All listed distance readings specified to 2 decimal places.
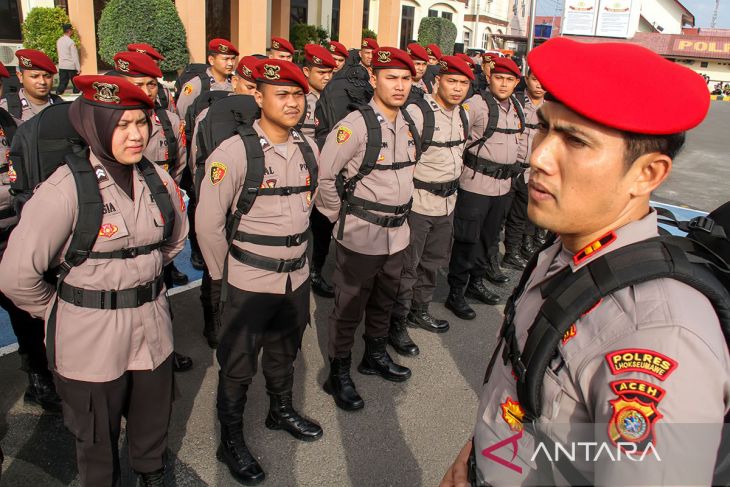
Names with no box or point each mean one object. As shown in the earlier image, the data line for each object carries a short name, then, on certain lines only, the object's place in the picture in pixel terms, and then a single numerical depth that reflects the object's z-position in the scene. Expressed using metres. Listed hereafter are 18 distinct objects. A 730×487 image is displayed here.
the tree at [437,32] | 33.59
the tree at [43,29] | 15.34
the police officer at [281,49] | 7.32
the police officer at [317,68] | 6.76
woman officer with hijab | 2.33
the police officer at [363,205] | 3.77
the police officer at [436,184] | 4.52
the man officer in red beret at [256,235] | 2.98
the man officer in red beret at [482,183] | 5.32
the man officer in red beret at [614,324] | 0.96
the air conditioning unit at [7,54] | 16.92
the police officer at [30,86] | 4.80
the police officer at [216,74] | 6.49
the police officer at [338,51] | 8.57
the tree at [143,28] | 15.84
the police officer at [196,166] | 4.37
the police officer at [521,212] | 6.28
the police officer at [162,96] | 5.38
